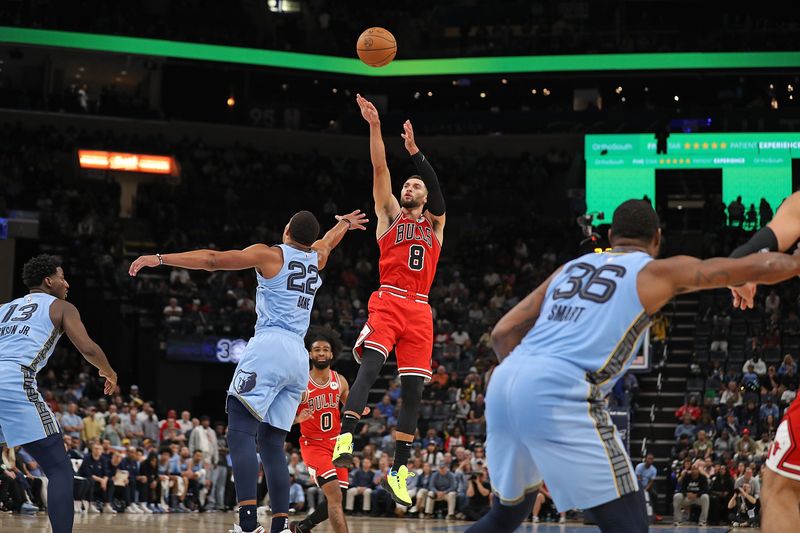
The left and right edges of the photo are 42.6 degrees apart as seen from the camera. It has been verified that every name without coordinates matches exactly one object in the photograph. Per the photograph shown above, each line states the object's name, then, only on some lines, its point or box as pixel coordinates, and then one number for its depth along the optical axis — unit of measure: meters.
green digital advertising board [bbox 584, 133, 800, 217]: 31.42
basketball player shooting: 8.81
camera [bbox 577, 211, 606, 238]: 16.73
